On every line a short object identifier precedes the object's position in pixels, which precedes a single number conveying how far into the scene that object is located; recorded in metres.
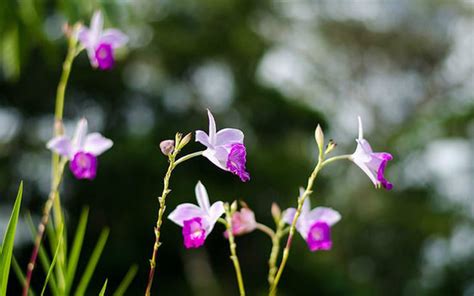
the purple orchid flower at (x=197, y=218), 1.35
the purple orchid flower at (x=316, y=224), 1.41
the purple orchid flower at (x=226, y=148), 1.32
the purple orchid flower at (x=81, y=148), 1.48
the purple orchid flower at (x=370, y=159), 1.35
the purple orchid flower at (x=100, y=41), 1.57
